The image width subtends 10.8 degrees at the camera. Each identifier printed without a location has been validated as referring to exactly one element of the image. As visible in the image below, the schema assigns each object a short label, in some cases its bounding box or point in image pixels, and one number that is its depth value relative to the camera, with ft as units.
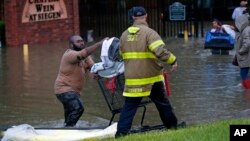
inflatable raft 117.58
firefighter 55.12
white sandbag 57.74
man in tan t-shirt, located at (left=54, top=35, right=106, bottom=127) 63.80
